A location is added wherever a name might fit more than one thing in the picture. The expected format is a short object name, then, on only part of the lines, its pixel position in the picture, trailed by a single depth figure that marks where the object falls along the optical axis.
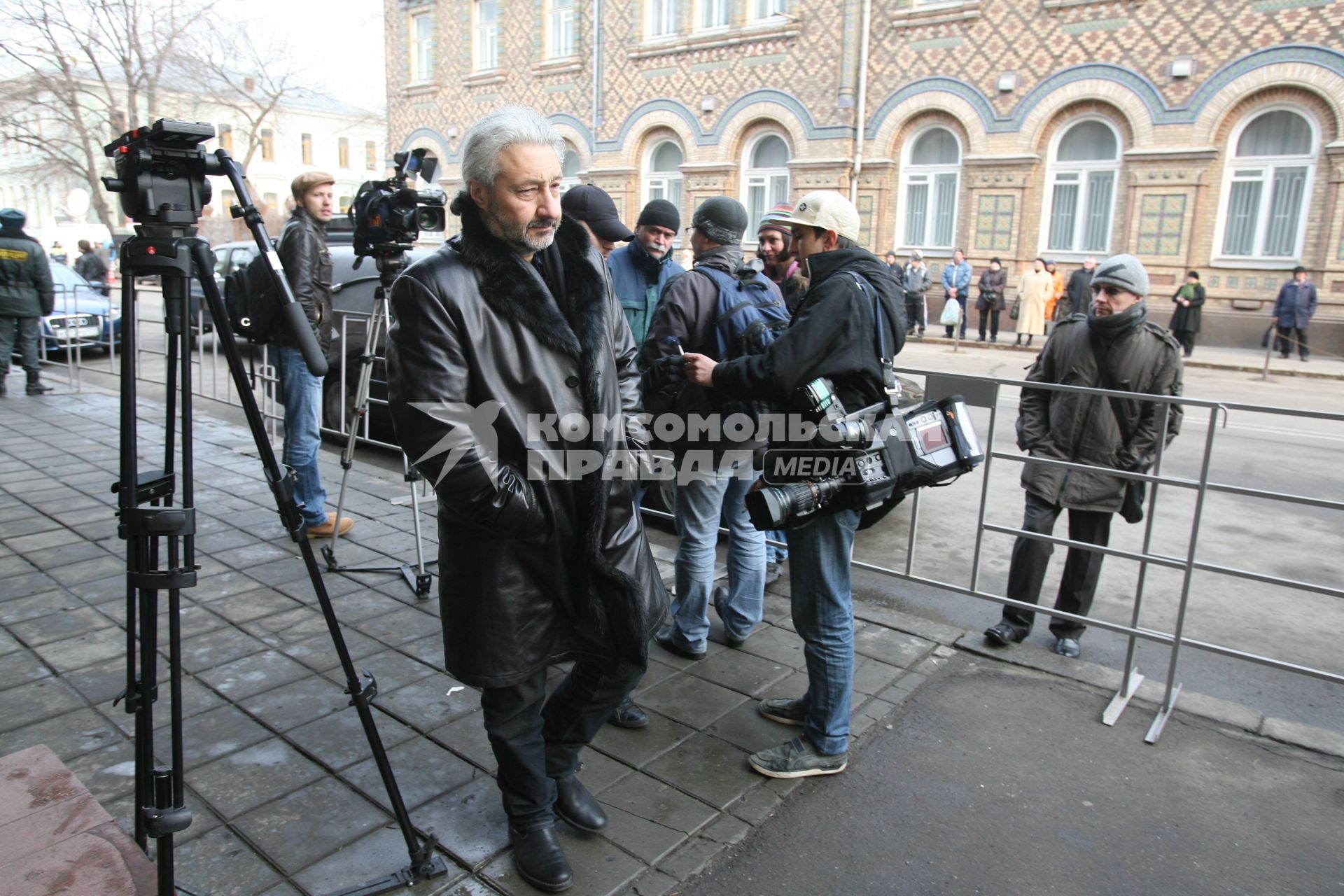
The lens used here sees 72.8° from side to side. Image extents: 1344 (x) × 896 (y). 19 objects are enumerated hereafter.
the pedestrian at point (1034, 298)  17.91
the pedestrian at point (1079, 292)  16.98
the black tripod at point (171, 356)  1.96
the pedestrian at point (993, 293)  18.67
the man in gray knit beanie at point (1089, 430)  3.97
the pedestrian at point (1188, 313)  16.91
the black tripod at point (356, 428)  4.39
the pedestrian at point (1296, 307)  16.00
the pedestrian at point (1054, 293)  18.02
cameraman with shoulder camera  2.79
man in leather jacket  5.09
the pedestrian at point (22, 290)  9.05
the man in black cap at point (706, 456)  3.65
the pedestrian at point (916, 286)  19.20
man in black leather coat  2.19
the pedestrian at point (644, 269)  4.11
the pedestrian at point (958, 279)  18.95
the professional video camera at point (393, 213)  4.32
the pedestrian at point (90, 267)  17.33
